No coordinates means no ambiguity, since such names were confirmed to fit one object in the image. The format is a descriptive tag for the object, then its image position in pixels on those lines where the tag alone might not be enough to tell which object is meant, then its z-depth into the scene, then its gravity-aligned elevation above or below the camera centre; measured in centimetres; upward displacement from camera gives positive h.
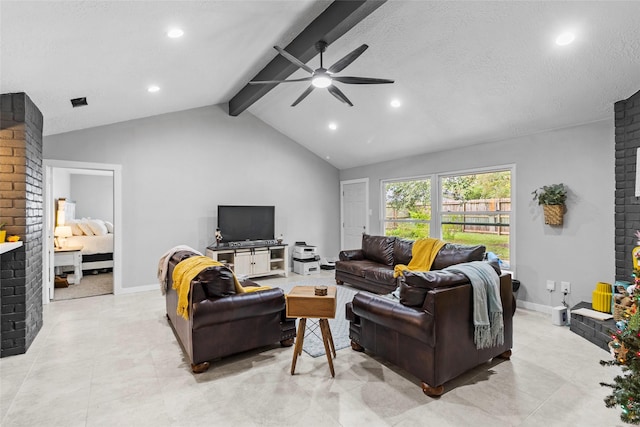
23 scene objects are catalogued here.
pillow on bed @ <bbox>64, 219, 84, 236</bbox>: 662 -30
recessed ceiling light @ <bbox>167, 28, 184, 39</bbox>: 274 +158
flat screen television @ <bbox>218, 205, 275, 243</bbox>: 603 -15
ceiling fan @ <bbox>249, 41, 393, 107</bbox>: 284 +134
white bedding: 630 -55
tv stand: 584 -78
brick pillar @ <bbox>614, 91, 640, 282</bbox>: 336 +32
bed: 638 -51
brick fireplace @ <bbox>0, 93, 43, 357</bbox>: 306 +1
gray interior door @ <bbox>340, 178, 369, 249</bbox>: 721 +7
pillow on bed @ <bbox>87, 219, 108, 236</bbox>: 676 -26
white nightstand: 571 -77
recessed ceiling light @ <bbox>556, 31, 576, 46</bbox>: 279 +154
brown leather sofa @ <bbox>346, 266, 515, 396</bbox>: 230 -87
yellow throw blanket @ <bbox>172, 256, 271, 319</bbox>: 271 -55
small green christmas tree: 156 -78
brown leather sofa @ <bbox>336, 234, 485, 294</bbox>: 435 -75
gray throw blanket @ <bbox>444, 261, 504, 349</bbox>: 251 -72
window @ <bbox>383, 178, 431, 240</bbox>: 607 +12
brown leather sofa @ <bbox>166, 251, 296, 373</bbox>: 266 -93
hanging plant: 404 +14
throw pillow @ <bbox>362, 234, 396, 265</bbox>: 549 -61
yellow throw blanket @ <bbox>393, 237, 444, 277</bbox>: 461 -61
